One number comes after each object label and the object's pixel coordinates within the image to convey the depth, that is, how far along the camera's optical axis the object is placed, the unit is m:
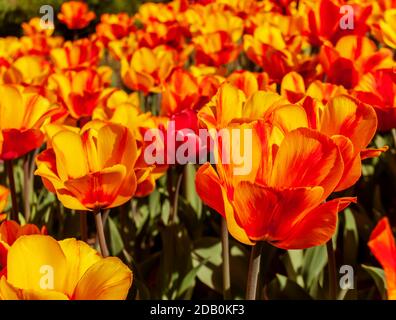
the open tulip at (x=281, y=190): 0.76
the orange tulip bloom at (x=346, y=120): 0.89
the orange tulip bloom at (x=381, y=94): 1.24
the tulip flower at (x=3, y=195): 1.02
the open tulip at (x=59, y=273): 0.69
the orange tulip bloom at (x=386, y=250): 0.62
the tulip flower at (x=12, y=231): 0.87
